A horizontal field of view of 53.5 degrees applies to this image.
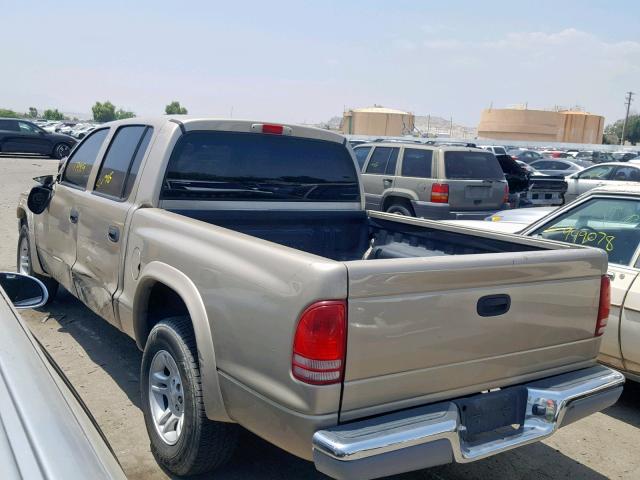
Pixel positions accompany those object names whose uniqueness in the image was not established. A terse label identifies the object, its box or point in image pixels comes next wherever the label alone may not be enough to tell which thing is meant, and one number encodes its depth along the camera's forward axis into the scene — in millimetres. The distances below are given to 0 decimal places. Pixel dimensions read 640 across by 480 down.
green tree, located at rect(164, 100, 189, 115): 93038
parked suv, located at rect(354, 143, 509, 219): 11086
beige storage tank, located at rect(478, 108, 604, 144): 80562
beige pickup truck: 2557
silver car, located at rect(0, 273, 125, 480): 1312
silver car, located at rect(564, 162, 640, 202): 14984
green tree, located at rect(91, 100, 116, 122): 102250
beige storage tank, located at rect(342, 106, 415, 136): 86062
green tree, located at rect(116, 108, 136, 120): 115812
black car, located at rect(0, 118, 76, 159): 25734
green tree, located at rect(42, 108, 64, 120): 108312
